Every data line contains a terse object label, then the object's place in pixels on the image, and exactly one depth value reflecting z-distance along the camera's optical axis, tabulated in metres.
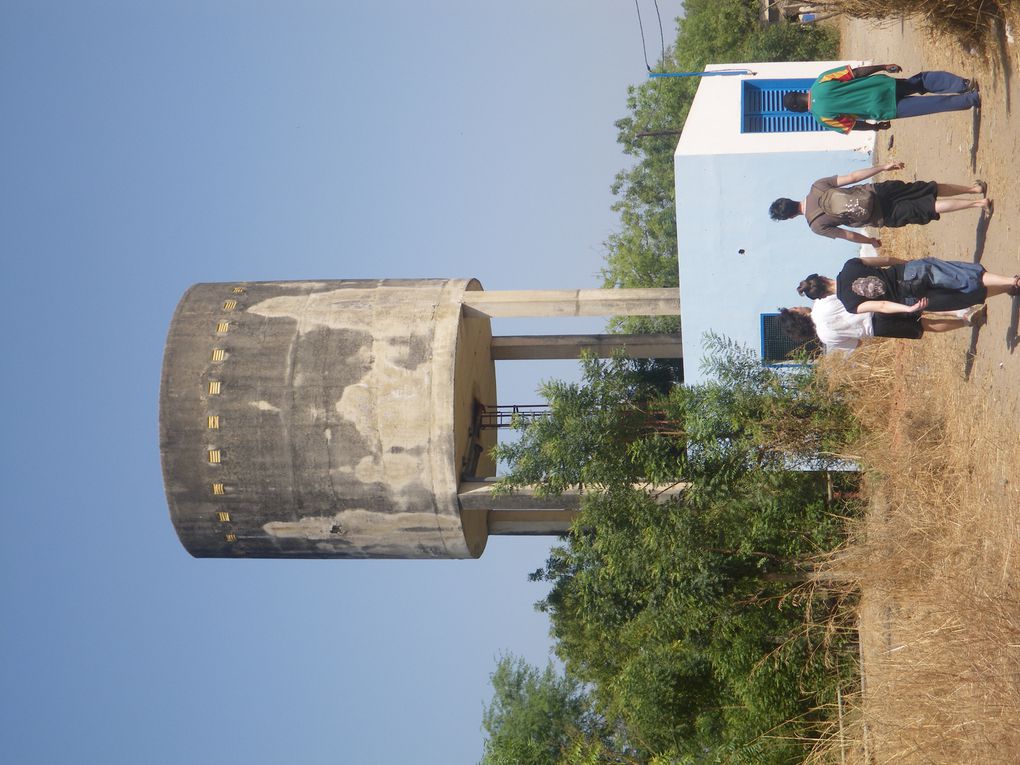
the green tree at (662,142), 31.38
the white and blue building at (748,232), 15.65
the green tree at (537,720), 20.69
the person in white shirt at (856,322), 10.00
